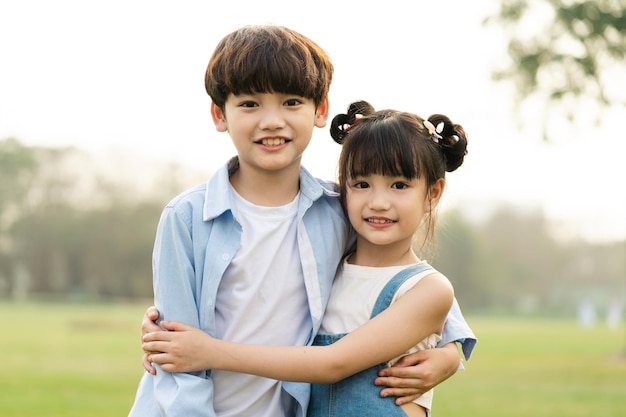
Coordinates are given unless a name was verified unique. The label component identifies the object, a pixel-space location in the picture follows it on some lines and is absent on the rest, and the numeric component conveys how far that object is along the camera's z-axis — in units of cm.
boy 274
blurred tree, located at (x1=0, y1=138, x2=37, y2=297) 2853
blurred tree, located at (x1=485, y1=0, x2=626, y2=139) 1342
